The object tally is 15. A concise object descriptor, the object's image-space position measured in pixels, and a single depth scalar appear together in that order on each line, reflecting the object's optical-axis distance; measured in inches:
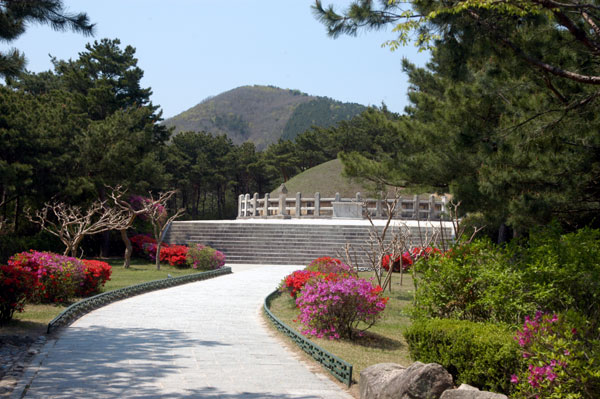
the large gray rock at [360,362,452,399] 198.2
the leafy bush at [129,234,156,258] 982.4
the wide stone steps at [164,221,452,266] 997.8
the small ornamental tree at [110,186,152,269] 815.1
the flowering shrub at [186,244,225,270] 817.5
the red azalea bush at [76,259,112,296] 506.3
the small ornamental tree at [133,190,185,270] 782.6
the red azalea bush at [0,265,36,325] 358.9
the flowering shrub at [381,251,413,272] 784.8
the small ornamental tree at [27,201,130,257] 667.4
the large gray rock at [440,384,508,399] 180.2
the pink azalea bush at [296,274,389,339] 349.7
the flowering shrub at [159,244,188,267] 855.1
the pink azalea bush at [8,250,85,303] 449.7
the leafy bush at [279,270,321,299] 479.2
